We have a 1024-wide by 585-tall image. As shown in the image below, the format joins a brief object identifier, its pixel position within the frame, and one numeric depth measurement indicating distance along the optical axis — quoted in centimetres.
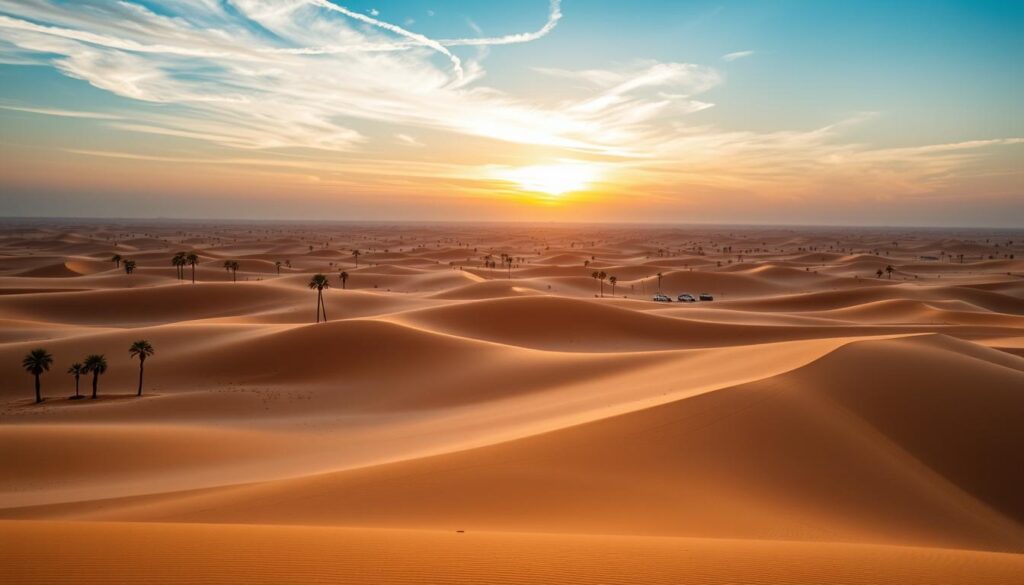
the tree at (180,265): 7332
